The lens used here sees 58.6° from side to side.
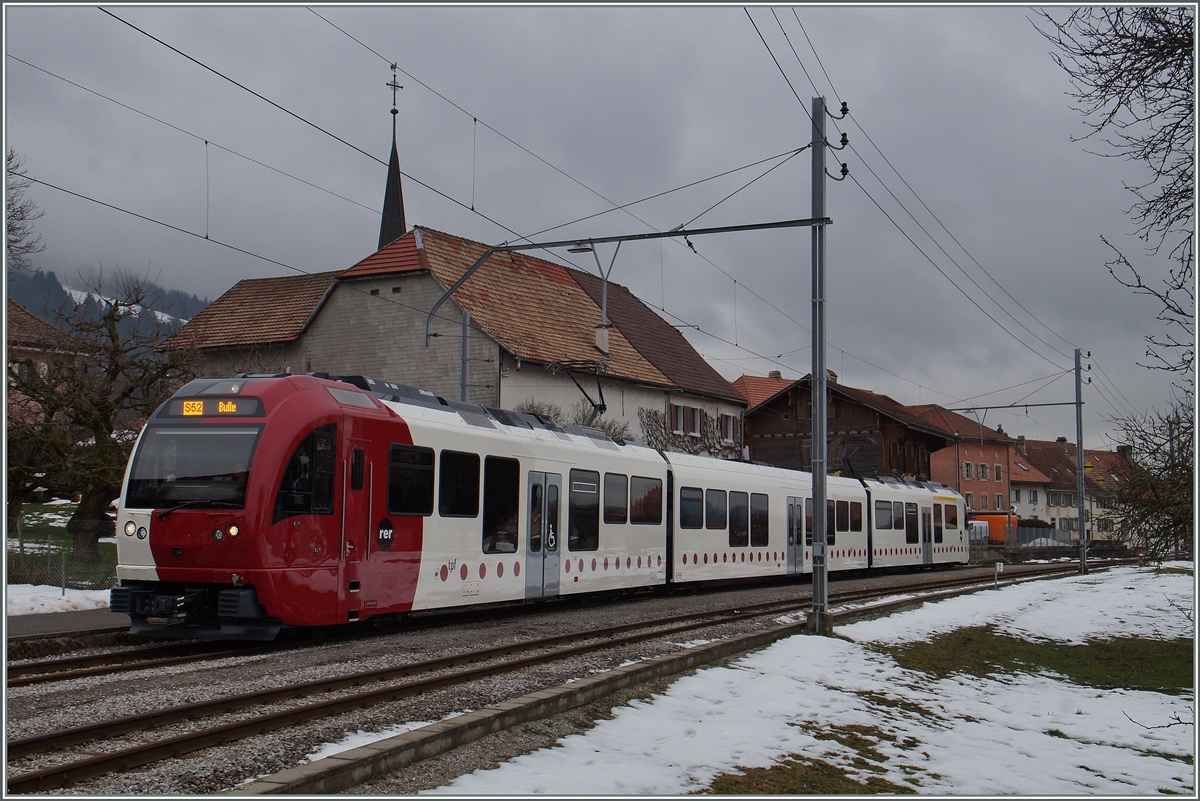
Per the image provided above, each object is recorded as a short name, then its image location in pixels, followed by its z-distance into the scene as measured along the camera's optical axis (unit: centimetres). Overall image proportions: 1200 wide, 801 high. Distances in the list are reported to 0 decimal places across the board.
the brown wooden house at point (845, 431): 5575
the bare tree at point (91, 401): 2208
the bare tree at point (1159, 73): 1002
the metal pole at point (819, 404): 1549
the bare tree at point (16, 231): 2932
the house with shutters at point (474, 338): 3544
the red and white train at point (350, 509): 1141
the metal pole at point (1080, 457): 3991
